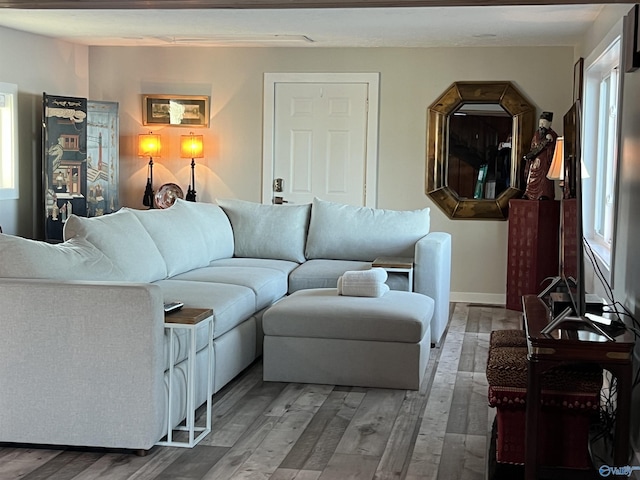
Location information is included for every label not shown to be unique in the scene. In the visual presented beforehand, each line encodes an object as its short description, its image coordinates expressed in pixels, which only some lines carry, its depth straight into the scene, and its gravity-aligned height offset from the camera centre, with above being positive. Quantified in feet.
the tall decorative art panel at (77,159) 24.88 +0.16
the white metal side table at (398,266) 18.70 -2.04
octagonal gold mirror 25.55 +0.75
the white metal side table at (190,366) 11.73 -2.77
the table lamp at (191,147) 26.71 +0.61
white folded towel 16.17 -2.11
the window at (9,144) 24.13 +0.53
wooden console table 9.77 -2.11
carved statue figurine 23.40 +0.36
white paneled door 26.61 +0.78
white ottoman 15.10 -3.02
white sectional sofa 11.27 -2.14
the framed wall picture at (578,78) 22.26 +2.54
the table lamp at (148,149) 26.81 +0.52
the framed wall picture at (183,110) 27.20 +1.76
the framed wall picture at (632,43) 11.68 +1.81
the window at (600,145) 18.02 +0.66
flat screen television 10.63 -0.76
